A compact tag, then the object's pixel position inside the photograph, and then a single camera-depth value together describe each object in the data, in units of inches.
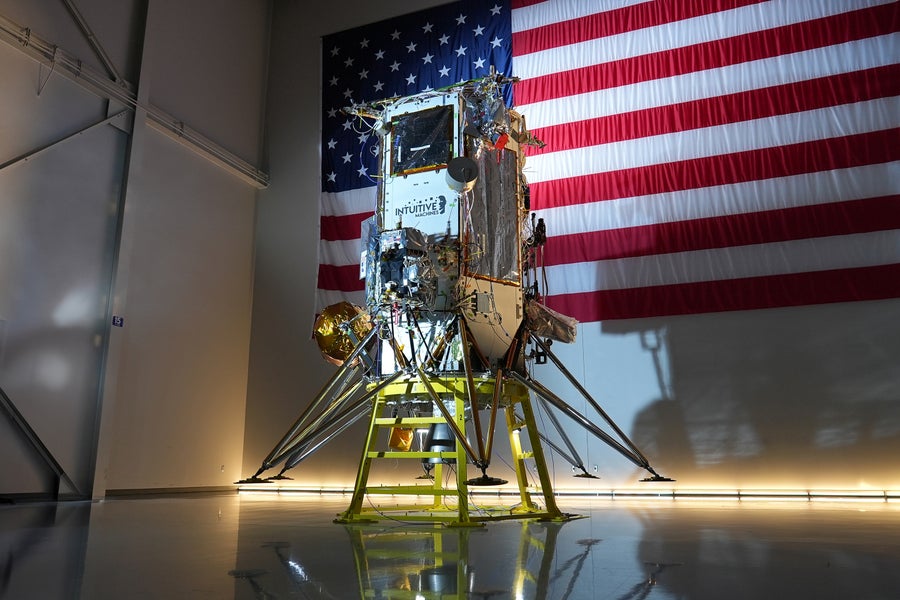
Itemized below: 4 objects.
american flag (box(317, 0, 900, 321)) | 300.0
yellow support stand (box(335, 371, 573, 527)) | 167.0
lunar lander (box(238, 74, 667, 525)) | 184.7
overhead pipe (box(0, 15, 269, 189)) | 291.0
